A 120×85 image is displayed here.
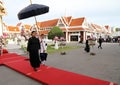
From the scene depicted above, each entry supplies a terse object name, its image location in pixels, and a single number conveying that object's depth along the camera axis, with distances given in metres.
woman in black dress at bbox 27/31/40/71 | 3.38
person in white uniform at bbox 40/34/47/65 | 3.96
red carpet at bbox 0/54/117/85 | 2.57
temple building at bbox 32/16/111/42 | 22.56
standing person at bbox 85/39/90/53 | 7.75
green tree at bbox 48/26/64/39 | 20.34
